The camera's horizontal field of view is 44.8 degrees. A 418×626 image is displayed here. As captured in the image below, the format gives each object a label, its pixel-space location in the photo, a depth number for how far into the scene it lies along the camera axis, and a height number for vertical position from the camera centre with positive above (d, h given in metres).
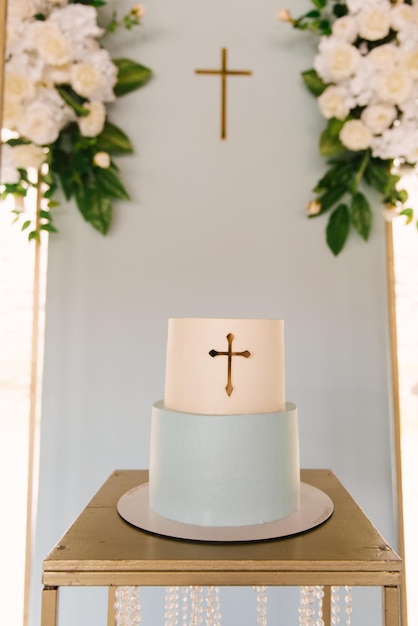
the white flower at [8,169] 1.22 +0.43
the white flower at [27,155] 1.21 +0.46
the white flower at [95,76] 1.21 +0.66
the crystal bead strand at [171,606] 0.78 -0.40
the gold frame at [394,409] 1.22 -0.14
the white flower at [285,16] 1.29 +0.86
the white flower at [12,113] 1.17 +0.55
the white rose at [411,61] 1.21 +0.69
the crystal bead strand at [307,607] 0.68 -0.34
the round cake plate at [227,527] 0.67 -0.24
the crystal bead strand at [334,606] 0.72 -0.37
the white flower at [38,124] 1.19 +0.53
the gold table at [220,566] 0.61 -0.26
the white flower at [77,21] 1.22 +0.79
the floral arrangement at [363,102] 1.23 +0.62
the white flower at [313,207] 1.29 +0.37
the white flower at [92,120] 1.24 +0.56
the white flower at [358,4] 1.24 +0.85
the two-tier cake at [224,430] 0.70 -0.11
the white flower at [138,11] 1.28 +0.85
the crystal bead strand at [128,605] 0.66 -0.34
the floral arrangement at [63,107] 1.18 +0.58
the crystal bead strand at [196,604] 0.70 -0.36
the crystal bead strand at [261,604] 0.68 -0.34
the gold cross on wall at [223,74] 1.35 +0.73
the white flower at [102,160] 1.26 +0.47
